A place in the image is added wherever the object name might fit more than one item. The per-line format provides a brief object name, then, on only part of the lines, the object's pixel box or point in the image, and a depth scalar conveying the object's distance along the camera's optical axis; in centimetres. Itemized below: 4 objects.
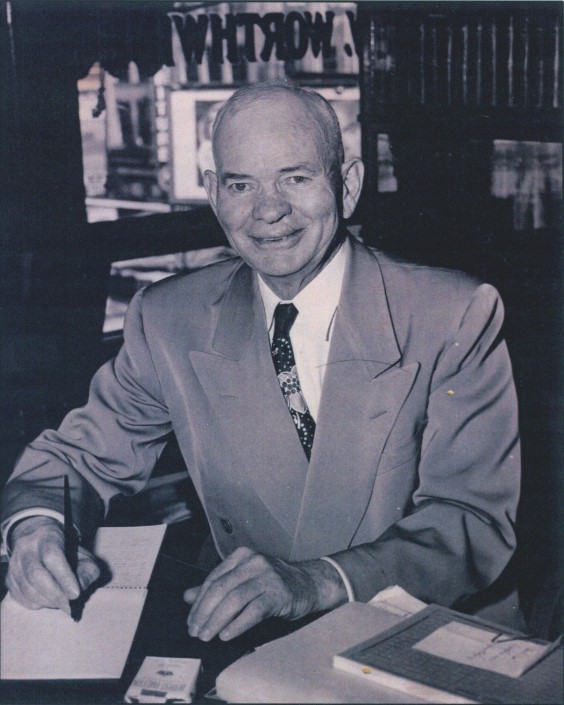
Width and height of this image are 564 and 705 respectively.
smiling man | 147
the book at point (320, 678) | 86
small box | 104
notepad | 111
